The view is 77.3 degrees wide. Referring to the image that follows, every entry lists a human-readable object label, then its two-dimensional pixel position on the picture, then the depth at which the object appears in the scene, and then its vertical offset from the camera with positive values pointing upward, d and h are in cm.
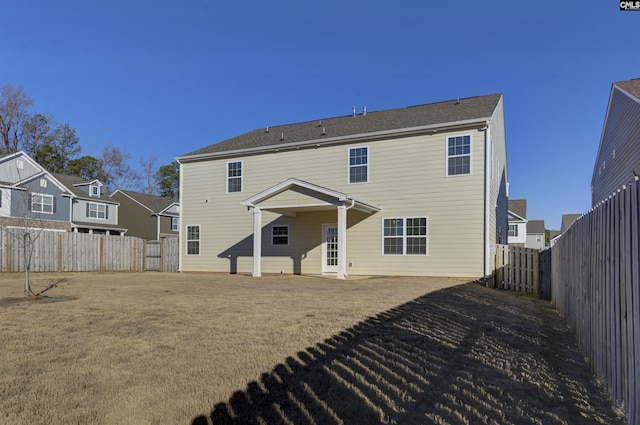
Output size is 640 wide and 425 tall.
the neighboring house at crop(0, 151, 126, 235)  2527 +149
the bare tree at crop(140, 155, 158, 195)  4697 +506
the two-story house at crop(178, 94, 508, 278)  1324 +99
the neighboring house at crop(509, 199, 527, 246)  3622 -21
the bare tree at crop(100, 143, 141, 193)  4475 +565
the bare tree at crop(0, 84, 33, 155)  3500 +956
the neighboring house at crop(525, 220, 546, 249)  5000 -166
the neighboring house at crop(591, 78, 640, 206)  1125 +286
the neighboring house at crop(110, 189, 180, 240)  3556 +56
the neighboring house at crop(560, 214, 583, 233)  3617 +45
